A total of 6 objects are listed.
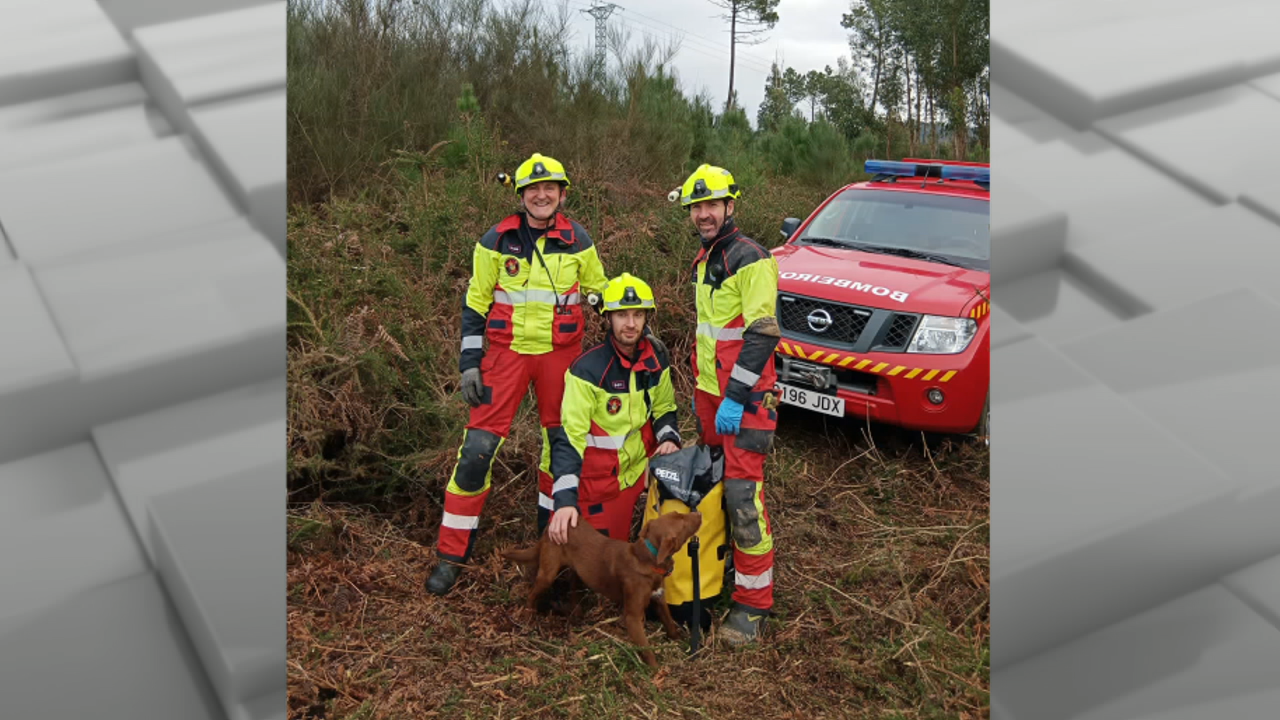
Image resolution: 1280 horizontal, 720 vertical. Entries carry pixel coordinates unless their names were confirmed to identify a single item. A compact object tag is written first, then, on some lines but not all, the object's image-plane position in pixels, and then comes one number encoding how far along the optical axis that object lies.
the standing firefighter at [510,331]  3.88
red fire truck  4.51
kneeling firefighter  3.36
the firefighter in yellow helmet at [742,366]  3.31
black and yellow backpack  3.35
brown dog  3.07
